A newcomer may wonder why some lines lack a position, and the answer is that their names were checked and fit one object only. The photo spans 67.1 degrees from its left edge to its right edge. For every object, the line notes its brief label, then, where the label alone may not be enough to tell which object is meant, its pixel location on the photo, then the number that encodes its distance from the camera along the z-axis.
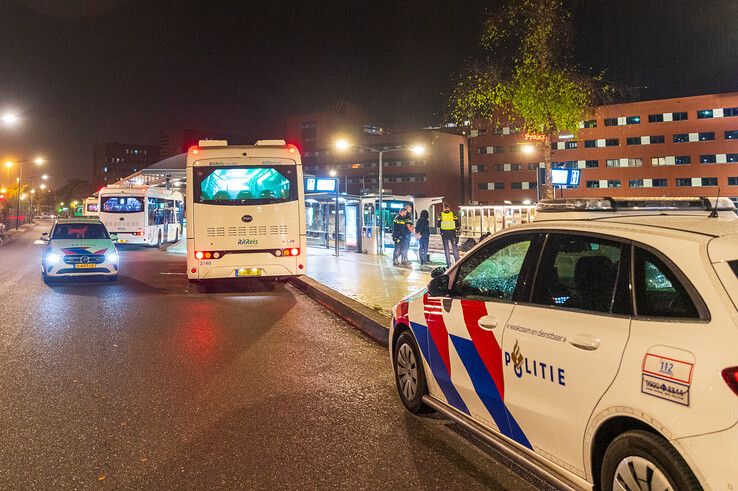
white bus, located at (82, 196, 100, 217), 39.34
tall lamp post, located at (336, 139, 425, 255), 22.86
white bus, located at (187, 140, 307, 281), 12.25
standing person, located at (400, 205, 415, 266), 17.81
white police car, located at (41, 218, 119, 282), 13.79
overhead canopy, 28.41
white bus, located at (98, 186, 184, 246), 27.55
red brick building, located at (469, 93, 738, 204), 69.69
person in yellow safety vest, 16.59
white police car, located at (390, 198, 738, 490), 2.31
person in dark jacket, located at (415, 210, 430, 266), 17.66
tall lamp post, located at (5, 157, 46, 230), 57.22
